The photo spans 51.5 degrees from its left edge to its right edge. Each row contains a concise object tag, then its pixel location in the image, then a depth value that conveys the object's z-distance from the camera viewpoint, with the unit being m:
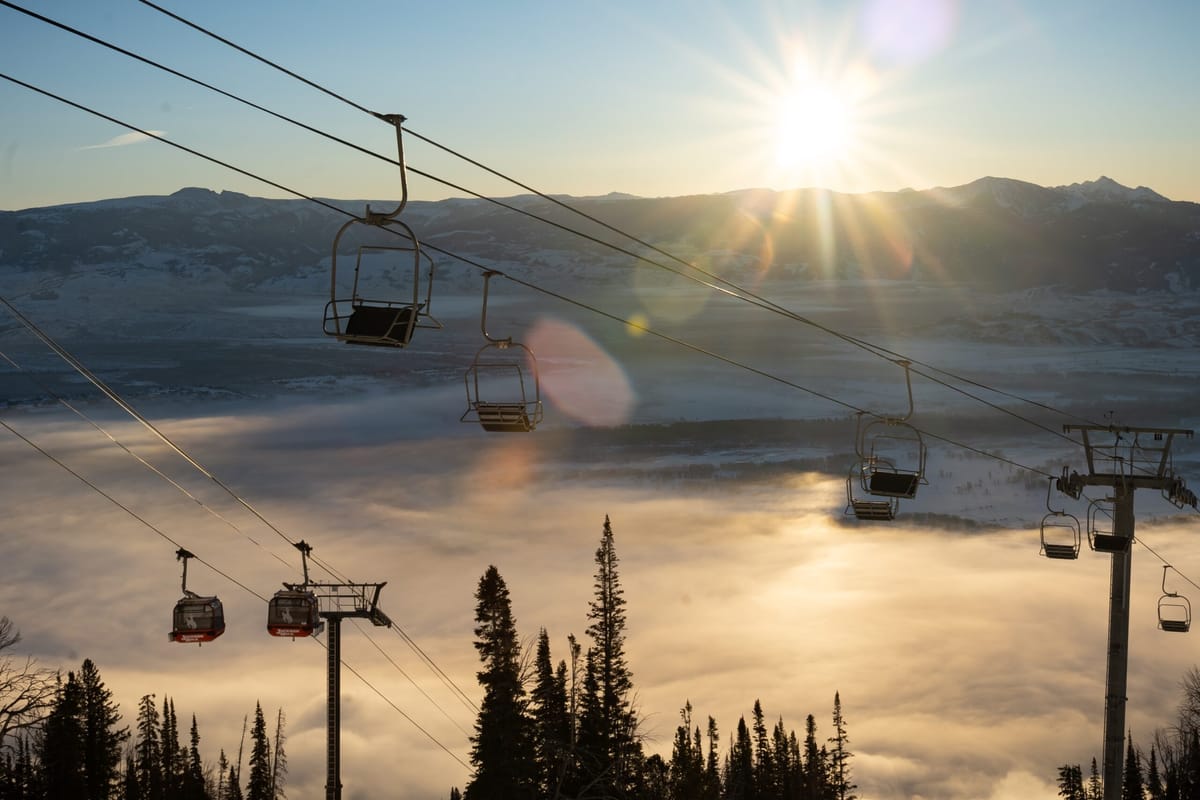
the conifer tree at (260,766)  88.69
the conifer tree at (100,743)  68.69
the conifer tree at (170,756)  88.50
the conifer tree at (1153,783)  110.65
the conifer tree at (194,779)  86.44
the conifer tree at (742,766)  95.50
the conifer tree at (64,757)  66.88
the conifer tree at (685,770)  62.69
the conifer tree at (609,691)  52.28
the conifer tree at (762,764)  93.25
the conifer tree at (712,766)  65.11
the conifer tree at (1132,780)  90.37
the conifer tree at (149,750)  91.75
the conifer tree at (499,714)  50.22
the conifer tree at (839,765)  96.89
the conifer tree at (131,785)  75.12
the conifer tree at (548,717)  52.62
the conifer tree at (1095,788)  103.46
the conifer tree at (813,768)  102.50
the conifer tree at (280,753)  142.38
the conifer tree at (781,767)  90.69
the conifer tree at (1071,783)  98.38
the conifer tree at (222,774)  135.50
